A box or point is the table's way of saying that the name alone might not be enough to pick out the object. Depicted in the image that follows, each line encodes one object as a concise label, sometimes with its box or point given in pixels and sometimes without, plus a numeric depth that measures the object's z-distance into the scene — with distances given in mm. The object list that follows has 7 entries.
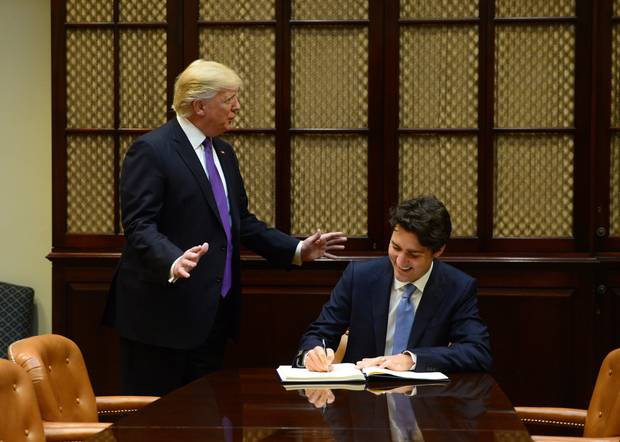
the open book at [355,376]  5488
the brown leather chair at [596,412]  5555
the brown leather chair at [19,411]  4891
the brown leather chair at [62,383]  5590
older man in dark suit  7047
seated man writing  6254
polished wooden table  4312
